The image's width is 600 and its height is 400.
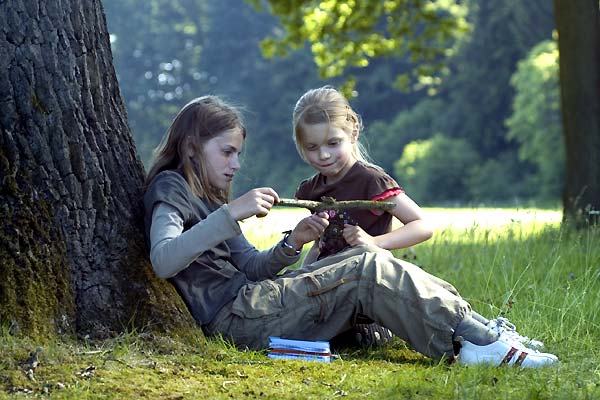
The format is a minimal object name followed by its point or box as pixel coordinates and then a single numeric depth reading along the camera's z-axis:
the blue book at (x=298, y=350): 8.81
